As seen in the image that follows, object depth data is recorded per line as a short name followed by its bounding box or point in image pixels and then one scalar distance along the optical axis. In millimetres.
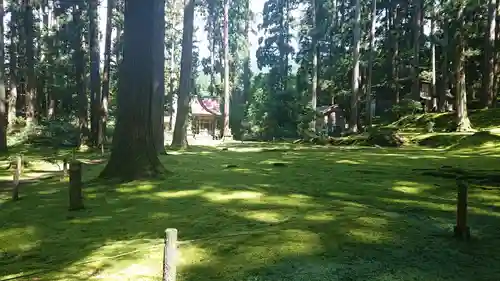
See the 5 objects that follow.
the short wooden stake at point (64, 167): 11001
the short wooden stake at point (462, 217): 4914
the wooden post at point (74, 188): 7160
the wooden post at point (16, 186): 8164
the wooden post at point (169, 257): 3039
